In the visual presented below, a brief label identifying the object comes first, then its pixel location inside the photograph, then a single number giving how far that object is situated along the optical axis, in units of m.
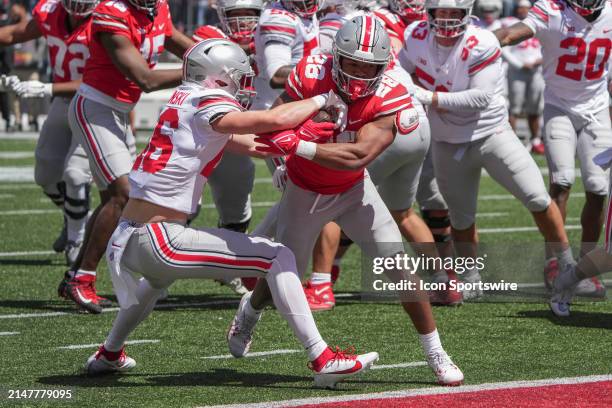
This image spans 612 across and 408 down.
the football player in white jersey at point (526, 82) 32.25
